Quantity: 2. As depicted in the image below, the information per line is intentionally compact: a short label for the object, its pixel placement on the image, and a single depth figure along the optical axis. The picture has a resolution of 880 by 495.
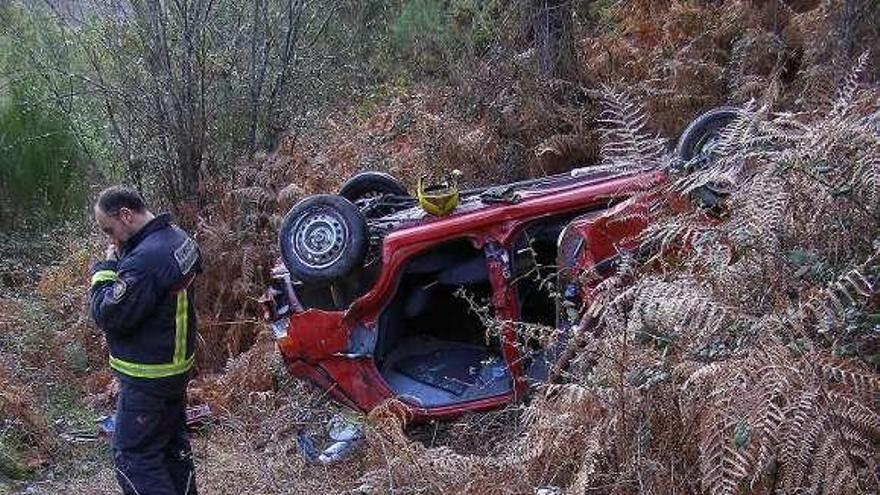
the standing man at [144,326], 4.89
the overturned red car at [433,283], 5.44
